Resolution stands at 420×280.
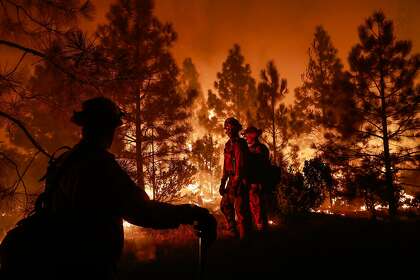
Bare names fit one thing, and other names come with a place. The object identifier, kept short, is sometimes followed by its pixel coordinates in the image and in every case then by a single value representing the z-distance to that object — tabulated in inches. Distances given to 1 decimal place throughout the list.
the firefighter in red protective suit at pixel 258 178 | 248.2
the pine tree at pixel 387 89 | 525.7
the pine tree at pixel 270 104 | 807.7
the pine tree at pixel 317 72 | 1131.9
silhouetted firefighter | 60.8
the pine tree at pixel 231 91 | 1346.0
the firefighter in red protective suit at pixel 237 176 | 234.2
